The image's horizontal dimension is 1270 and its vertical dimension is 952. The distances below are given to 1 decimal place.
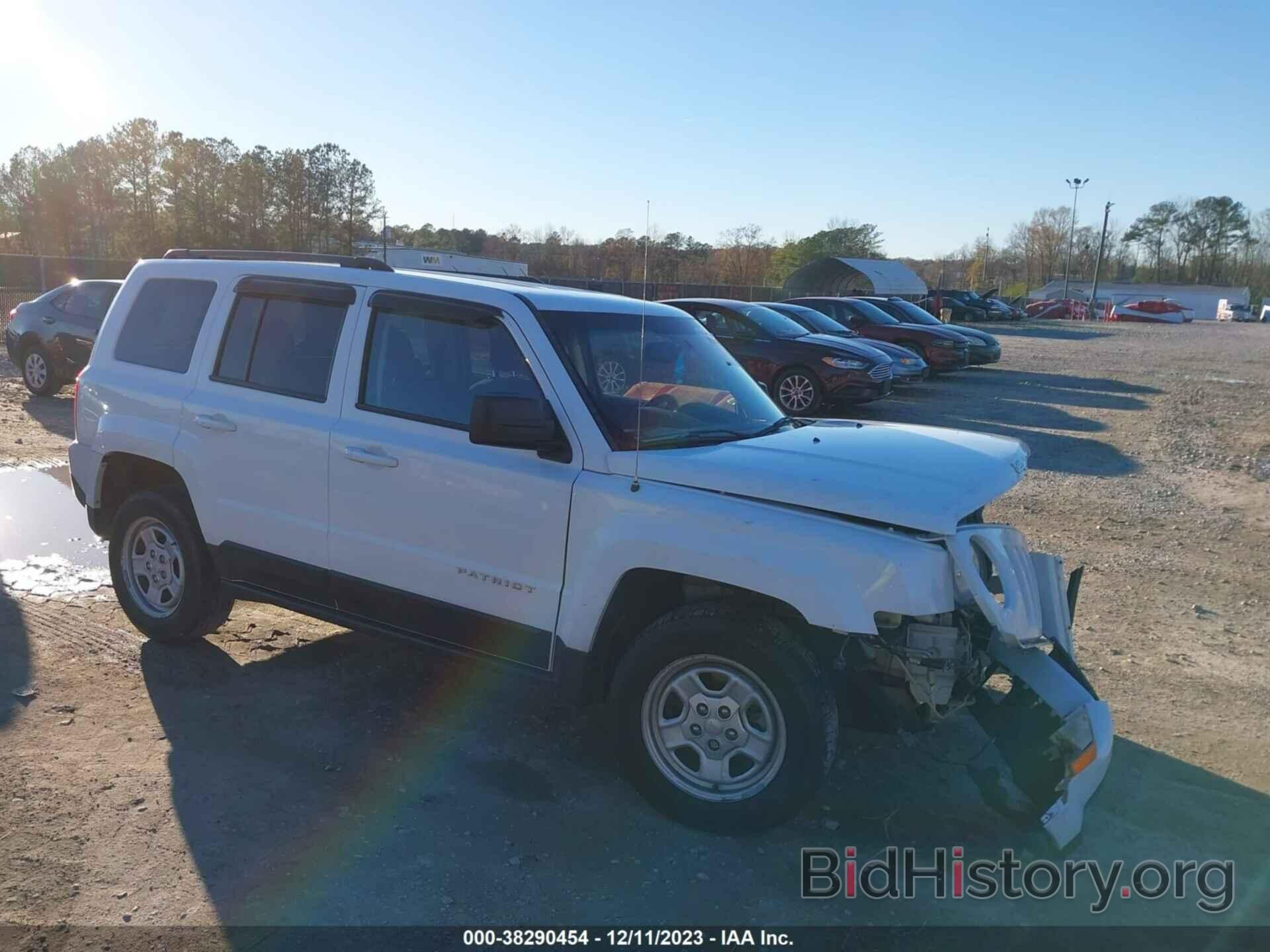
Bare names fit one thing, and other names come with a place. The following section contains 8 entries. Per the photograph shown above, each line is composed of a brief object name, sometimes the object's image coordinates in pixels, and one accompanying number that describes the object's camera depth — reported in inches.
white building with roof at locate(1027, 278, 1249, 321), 3304.6
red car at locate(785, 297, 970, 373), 771.4
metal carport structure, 1852.9
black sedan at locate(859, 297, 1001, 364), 847.7
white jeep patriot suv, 137.1
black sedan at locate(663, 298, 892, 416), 550.0
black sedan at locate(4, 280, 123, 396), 535.5
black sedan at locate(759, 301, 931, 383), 653.9
